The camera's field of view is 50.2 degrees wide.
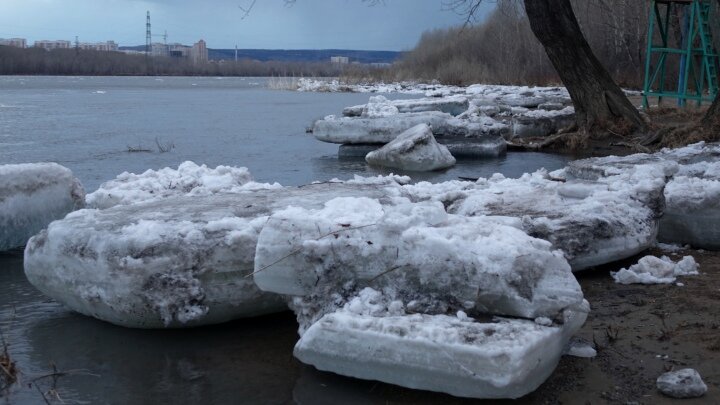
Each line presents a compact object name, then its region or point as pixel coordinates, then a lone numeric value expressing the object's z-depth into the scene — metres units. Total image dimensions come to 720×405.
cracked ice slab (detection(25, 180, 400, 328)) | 4.04
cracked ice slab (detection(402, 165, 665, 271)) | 4.62
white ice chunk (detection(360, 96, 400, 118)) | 14.20
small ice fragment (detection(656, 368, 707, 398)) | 3.09
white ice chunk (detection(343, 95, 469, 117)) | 15.07
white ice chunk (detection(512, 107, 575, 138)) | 13.70
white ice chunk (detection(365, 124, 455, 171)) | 10.41
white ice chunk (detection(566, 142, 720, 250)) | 5.25
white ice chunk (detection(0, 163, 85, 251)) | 5.92
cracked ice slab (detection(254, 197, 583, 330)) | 3.32
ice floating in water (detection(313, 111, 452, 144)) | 12.12
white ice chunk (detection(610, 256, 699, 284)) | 4.54
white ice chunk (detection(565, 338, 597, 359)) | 3.55
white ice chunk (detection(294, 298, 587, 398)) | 2.98
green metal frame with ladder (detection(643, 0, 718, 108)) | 14.11
